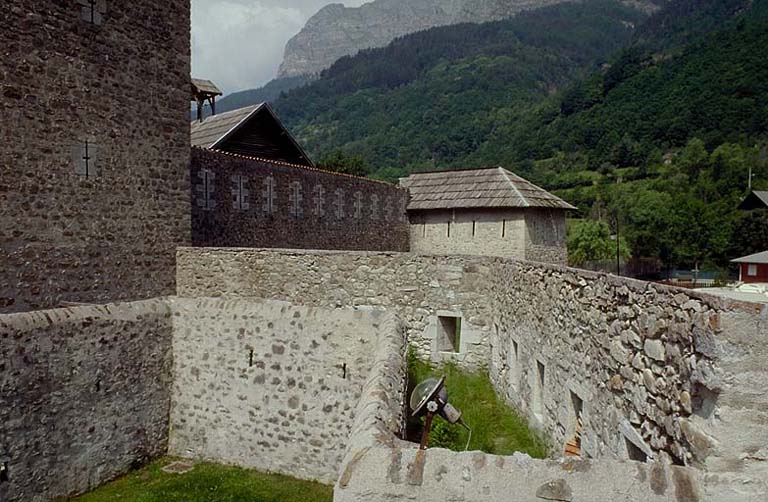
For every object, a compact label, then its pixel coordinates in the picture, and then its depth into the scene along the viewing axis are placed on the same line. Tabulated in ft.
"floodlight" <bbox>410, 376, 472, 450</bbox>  17.10
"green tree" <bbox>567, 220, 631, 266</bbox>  135.44
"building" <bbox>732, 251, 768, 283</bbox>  104.99
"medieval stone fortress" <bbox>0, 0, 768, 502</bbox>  15.03
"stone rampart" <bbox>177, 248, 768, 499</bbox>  11.48
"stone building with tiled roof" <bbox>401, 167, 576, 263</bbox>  68.08
